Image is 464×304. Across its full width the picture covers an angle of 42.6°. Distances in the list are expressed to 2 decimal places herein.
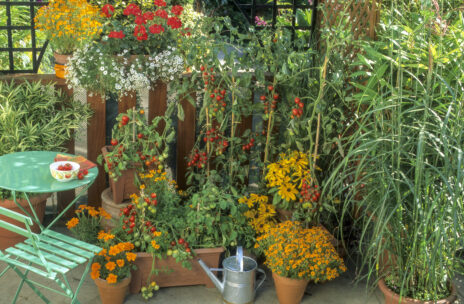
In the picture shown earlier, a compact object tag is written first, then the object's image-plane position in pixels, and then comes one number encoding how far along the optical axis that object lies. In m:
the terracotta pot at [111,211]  3.96
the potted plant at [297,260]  3.53
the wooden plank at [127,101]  4.27
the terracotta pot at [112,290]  3.45
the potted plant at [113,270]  3.42
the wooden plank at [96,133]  4.30
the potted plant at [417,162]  2.83
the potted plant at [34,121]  3.94
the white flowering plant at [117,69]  4.06
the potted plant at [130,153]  3.88
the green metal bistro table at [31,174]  3.17
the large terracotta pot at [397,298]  3.14
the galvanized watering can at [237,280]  3.52
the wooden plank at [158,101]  4.31
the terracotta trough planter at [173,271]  3.66
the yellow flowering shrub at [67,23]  4.12
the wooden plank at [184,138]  4.39
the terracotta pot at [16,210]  3.89
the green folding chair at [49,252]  2.80
